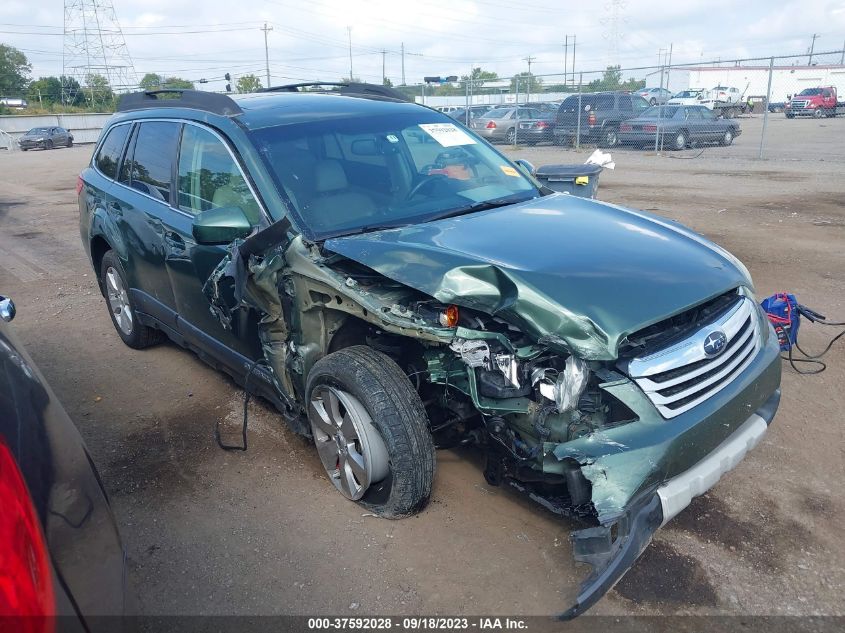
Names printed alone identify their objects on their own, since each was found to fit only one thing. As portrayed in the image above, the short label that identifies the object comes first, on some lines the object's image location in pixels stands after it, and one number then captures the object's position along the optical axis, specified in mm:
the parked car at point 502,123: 22609
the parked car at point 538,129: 21922
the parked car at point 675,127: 19391
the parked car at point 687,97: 29450
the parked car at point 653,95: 24156
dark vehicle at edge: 1286
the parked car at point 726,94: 36781
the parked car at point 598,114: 20297
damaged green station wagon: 2471
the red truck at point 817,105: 33469
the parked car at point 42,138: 34719
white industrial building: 43844
